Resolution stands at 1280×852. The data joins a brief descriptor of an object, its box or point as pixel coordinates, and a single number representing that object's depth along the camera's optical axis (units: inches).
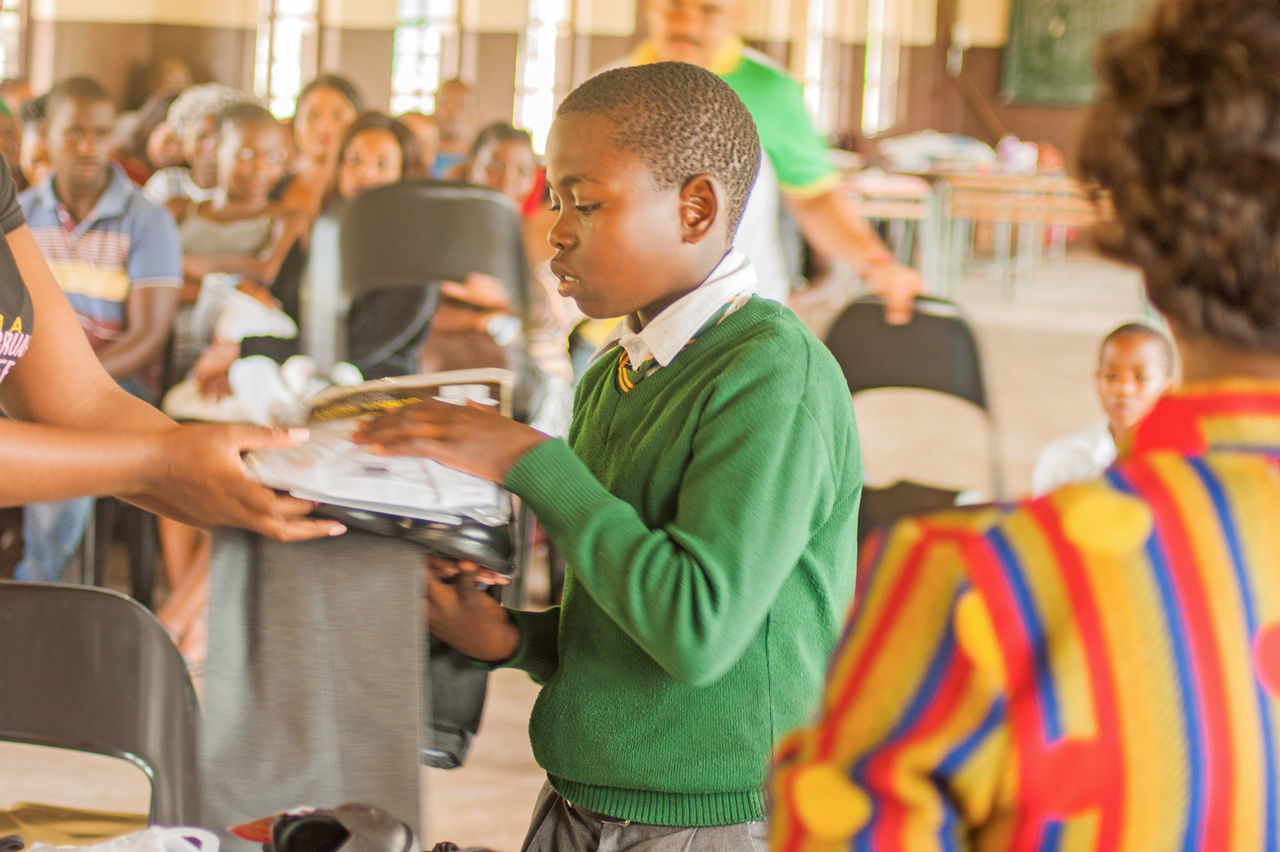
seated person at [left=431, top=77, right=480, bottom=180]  311.0
